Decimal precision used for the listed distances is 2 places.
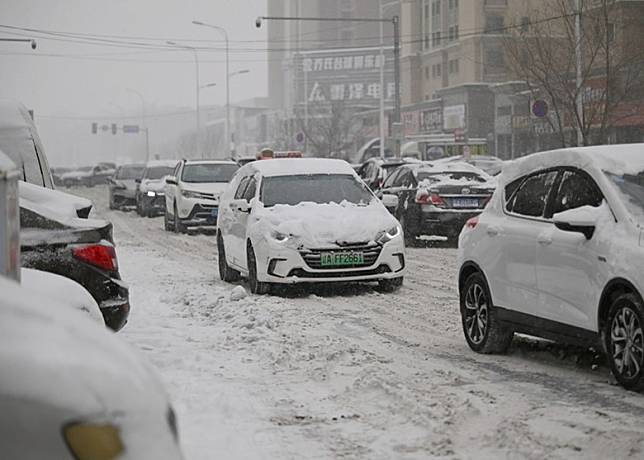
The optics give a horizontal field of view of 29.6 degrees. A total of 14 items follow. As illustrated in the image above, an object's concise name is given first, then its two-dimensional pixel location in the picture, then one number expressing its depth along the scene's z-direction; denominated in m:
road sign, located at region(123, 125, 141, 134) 115.41
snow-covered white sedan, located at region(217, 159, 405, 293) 13.51
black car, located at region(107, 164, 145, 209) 40.31
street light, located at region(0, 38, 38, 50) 47.97
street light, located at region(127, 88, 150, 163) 114.27
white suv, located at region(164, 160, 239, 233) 26.92
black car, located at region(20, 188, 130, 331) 7.99
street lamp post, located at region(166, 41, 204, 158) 69.09
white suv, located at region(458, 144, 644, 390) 7.49
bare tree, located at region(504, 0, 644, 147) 33.91
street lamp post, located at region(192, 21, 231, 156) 64.93
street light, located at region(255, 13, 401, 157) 43.41
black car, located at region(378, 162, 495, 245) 21.42
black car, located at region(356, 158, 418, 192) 27.38
